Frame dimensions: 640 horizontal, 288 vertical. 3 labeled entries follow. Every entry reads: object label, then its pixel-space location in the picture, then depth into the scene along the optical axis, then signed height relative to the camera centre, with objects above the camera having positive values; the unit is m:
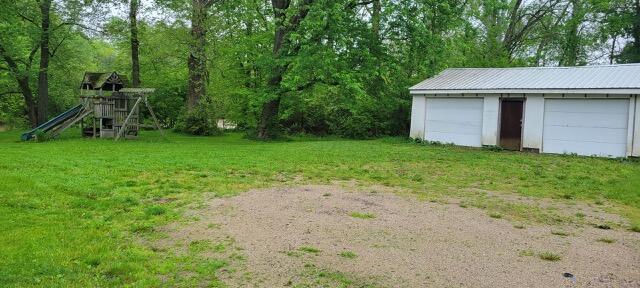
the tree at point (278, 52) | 17.19 +2.39
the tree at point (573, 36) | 27.54 +5.25
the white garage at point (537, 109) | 14.27 +0.60
